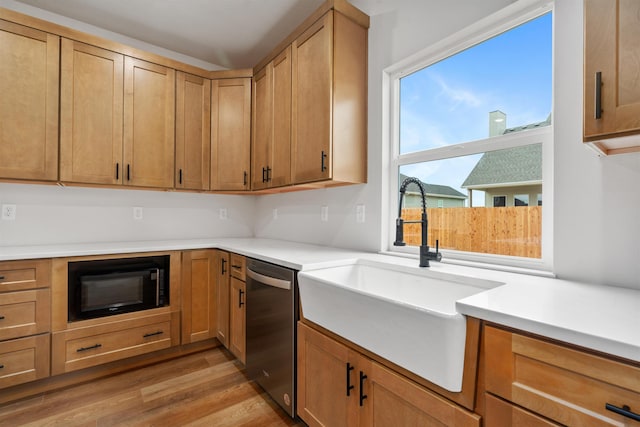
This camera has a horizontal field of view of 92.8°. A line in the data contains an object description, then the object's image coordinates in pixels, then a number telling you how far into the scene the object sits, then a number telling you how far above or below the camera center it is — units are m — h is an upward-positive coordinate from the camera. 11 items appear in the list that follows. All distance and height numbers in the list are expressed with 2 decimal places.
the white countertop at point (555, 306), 0.68 -0.26
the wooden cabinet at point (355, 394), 0.98 -0.69
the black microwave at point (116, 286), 2.06 -0.53
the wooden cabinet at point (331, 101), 1.90 +0.74
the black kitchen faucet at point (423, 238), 1.52 -0.12
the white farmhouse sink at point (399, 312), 0.90 -0.37
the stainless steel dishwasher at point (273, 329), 1.65 -0.69
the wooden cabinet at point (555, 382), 0.66 -0.40
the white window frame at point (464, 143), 1.36 +0.38
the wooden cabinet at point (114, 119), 2.23 +0.73
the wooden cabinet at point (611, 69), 0.78 +0.40
